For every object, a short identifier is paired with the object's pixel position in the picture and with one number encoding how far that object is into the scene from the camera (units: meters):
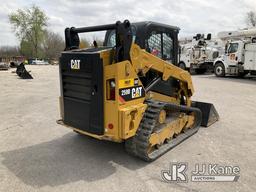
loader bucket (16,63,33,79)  14.15
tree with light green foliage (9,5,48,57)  41.83
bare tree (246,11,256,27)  35.03
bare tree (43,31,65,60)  46.28
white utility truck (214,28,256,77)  12.51
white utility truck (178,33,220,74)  15.80
